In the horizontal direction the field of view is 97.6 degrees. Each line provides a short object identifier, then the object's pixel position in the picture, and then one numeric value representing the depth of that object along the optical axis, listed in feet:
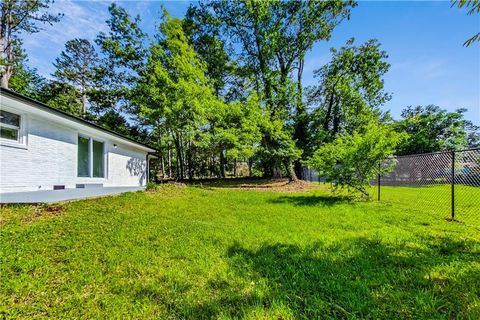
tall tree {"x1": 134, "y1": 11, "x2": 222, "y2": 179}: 42.39
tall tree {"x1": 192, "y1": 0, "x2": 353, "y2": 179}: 48.96
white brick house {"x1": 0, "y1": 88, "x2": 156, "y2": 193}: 18.30
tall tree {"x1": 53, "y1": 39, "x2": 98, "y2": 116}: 74.74
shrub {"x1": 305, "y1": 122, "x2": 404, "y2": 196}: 24.98
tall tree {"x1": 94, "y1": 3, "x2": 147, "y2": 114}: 53.36
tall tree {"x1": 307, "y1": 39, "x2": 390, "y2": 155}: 56.08
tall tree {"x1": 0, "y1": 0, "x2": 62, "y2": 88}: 48.39
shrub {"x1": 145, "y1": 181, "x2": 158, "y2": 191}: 30.68
